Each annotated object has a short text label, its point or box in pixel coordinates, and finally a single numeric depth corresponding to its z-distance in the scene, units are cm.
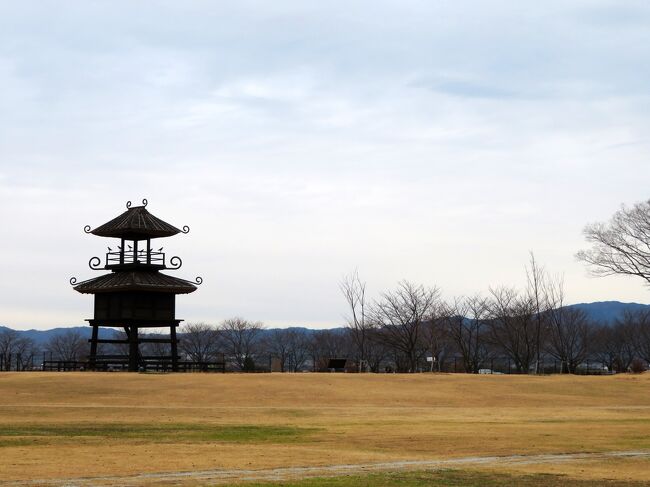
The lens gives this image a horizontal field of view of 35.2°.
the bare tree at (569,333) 9518
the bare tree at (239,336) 16088
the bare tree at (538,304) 8399
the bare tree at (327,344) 16274
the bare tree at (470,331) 9934
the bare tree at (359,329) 8538
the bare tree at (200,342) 15140
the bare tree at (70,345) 15688
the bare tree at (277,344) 17562
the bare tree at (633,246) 7250
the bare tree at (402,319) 9012
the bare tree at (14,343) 16730
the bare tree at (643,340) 14114
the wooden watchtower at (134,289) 6091
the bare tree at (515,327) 9988
